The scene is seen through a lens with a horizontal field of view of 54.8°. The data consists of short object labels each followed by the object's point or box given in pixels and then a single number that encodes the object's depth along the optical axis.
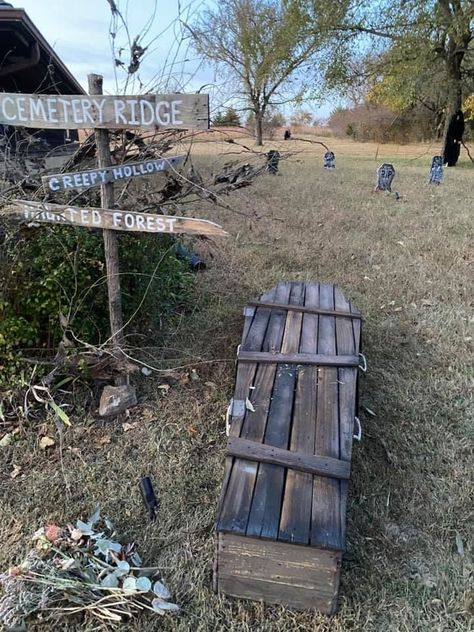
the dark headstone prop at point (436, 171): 12.84
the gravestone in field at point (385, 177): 10.77
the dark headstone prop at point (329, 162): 15.95
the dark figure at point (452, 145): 19.34
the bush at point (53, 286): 2.92
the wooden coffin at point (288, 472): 1.84
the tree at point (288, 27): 14.65
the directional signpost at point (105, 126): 2.41
